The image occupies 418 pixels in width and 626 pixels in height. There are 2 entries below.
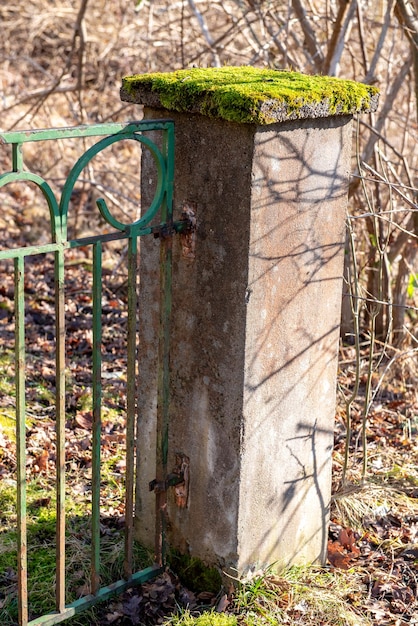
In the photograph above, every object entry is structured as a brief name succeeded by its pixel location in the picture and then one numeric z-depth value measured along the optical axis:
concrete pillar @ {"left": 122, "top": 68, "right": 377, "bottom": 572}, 2.77
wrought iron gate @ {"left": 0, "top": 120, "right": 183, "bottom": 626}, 2.47
